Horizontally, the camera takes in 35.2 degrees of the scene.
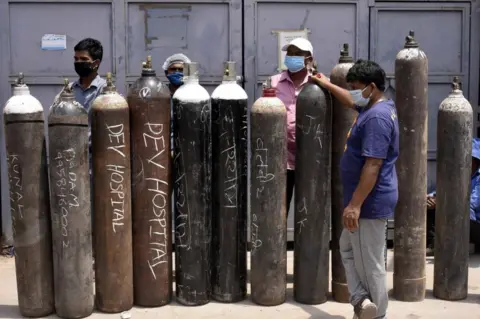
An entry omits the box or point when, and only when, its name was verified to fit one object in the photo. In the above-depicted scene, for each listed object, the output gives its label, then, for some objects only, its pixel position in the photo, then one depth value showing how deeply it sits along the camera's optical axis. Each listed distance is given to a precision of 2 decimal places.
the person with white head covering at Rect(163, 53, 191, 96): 5.82
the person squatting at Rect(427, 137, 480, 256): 6.55
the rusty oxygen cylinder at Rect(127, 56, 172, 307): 4.95
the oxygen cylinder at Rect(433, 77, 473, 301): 5.29
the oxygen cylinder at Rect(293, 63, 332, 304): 5.05
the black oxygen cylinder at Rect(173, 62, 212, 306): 5.00
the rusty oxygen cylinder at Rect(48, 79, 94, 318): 4.79
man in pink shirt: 5.45
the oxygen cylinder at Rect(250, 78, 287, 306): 5.04
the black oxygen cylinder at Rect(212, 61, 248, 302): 5.06
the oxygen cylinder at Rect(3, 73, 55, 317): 4.82
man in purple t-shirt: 4.45
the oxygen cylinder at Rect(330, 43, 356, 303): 5.17
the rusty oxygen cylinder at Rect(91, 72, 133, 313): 4.87
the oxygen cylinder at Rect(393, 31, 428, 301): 5.19
